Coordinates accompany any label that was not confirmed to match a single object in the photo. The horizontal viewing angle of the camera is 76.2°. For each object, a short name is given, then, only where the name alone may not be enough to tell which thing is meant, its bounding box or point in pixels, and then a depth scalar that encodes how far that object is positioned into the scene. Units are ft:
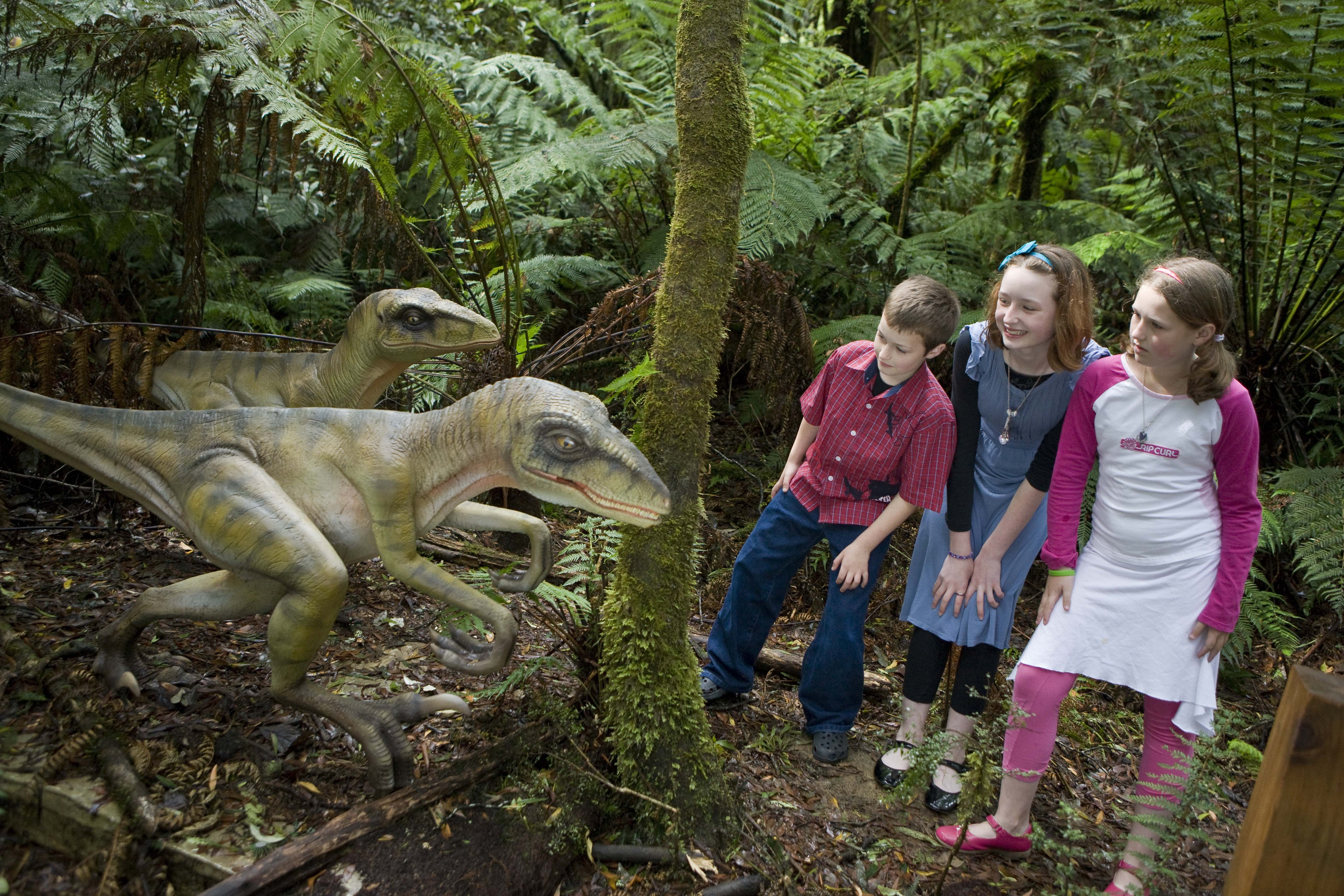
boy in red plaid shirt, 9.70
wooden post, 5.41
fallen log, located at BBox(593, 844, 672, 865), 8.03
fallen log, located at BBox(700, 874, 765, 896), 7.68
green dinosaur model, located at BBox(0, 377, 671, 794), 7.27
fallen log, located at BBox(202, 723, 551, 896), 6.81
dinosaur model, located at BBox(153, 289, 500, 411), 9.37
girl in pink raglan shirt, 7.91
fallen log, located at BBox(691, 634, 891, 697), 12.38
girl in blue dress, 8.92
